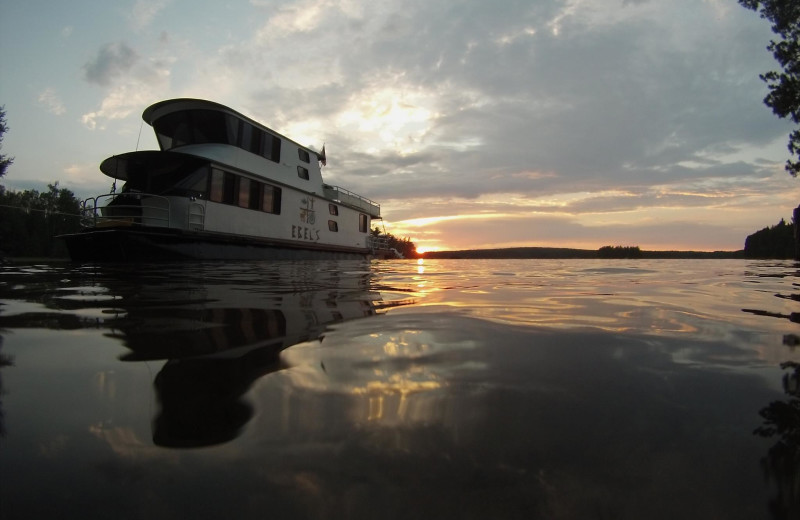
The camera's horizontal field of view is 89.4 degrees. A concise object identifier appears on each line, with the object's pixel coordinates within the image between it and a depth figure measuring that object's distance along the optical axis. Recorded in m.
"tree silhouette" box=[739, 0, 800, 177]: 13.77
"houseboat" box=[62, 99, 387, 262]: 9.71
